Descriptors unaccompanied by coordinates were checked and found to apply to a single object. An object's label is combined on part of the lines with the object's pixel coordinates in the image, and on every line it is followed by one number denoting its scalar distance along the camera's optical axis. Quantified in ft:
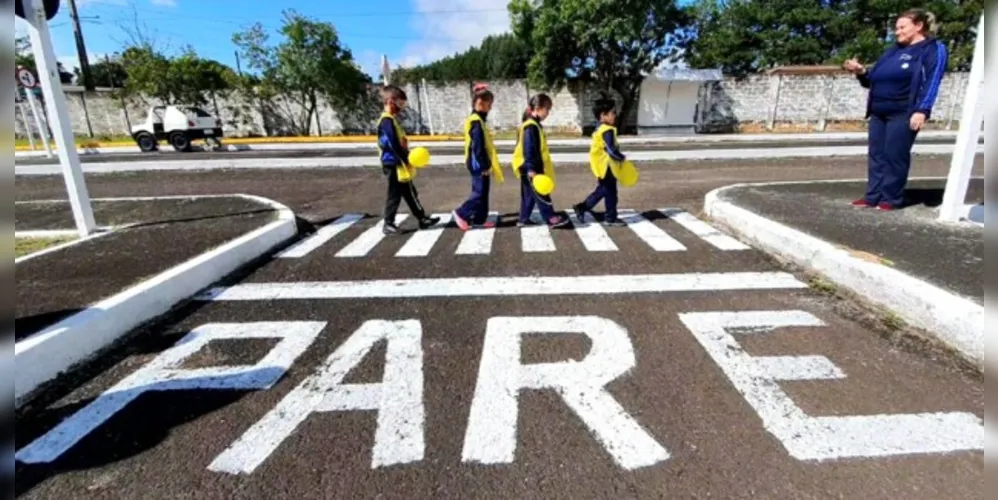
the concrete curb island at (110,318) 9.28
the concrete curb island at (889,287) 9.51
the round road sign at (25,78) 31.27
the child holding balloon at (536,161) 19.89
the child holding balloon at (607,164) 19.97
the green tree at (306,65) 80.02
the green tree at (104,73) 112.27
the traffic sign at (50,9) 15.90
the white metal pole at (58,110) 16.26
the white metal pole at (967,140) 15.38
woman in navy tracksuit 17.12
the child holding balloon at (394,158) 19.45
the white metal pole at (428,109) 84.55
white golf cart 61.62
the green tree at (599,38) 71.67
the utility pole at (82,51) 95.40
